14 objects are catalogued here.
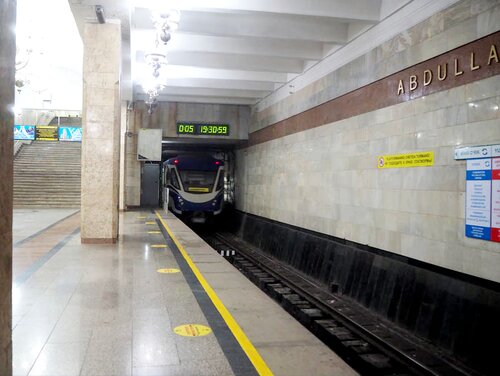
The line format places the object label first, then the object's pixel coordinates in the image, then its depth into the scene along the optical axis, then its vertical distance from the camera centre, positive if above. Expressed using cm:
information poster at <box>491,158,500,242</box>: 555 -17
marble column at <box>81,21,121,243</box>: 955 +106
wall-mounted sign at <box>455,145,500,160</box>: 559 +43
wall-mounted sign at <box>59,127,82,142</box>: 2894 +275
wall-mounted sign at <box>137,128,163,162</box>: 1723 +134
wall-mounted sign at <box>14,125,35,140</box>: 2897 +278
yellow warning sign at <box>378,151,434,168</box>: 698 +39
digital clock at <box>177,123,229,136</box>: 1923 +211
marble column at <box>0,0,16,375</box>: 248 +4
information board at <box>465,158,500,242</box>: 559 -17
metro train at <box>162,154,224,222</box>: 2039 -28
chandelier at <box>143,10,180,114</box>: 731 +250
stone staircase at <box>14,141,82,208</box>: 2081 +7
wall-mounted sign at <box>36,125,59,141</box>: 2898 +274
